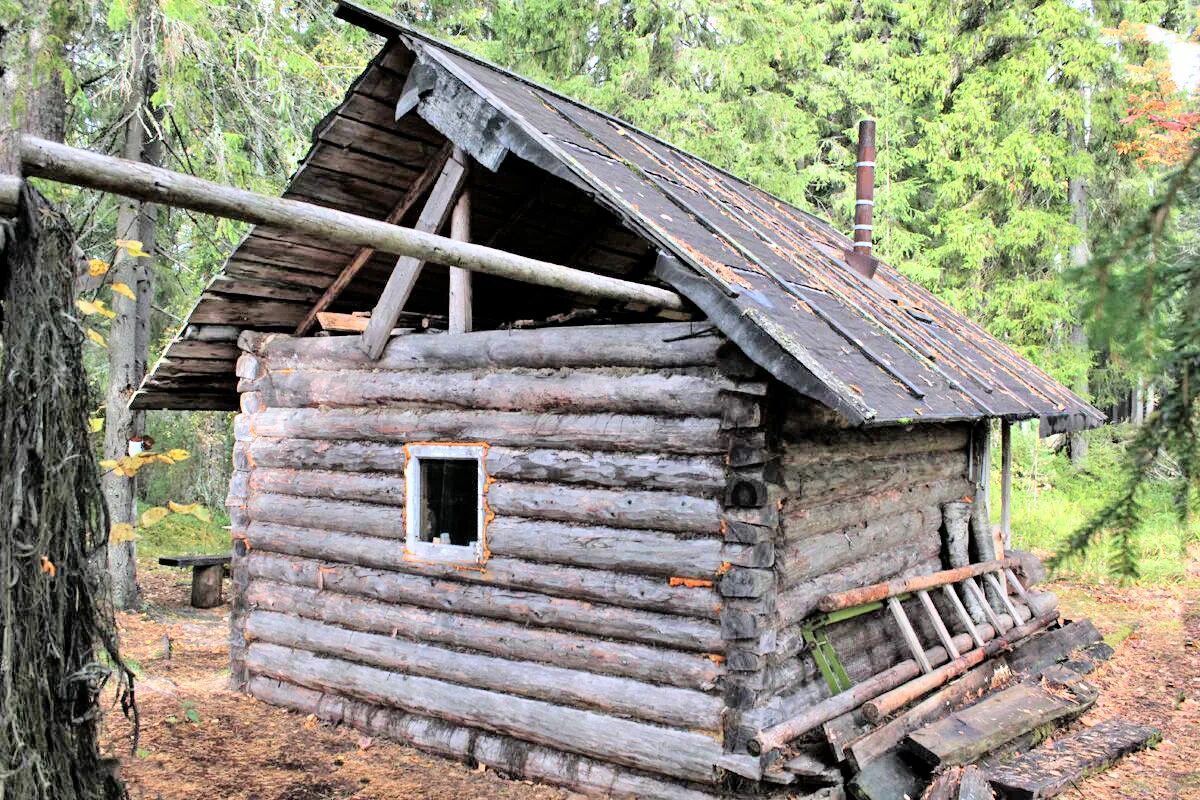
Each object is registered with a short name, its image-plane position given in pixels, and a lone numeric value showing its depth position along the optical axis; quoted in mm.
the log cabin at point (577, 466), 6348
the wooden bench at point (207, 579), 13055
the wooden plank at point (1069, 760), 6754
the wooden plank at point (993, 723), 6816
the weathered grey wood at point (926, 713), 6582
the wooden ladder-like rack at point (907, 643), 6789
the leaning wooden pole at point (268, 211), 3365
